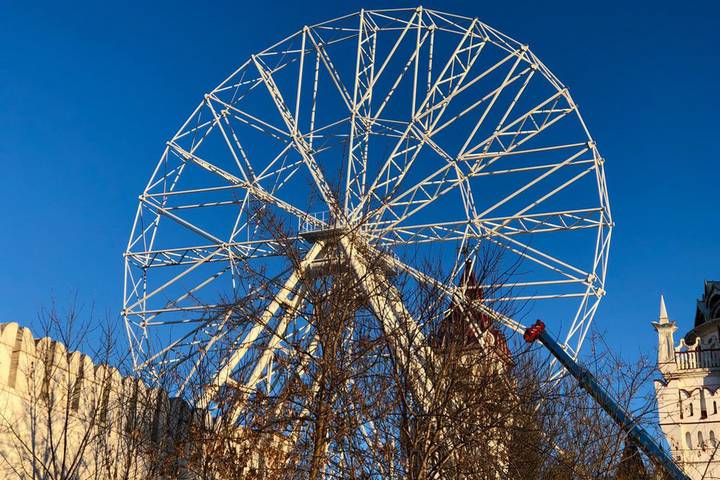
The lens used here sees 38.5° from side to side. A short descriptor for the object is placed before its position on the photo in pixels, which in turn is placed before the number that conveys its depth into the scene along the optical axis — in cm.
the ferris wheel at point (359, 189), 2434
